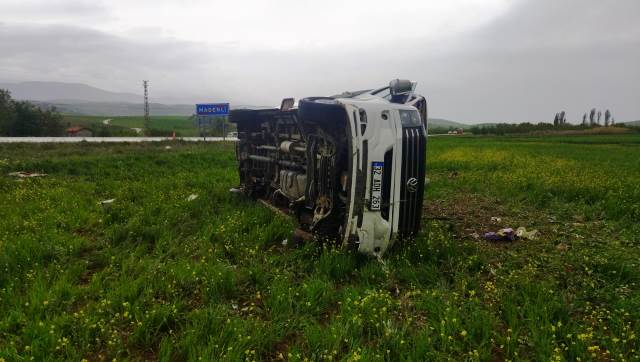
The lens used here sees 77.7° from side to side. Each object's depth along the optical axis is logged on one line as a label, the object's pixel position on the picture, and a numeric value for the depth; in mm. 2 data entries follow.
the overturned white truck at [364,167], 4137
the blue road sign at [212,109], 24750
